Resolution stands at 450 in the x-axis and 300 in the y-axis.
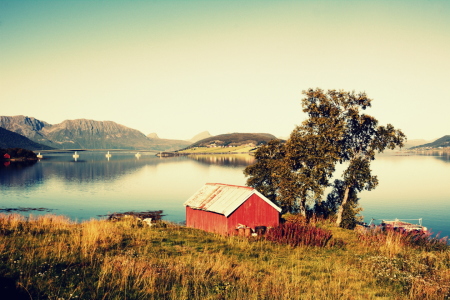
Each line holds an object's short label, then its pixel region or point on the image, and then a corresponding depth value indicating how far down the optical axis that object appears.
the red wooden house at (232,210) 22.78
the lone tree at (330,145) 27.91
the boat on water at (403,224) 39.72
